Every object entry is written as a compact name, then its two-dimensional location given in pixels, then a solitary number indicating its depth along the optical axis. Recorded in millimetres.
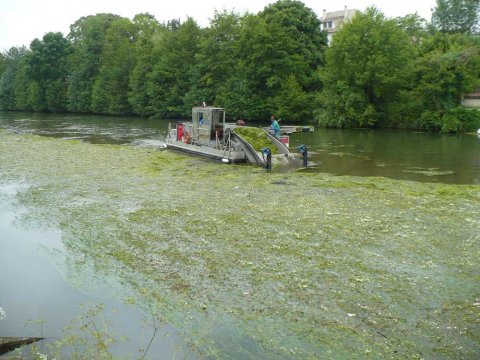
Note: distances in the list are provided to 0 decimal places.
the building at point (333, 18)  90806
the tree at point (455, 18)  69000
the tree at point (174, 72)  63375
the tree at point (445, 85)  39875
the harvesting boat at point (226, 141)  22281
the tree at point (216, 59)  58094
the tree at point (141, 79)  67750
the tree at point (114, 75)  73000
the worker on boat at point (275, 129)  24359
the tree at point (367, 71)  43812
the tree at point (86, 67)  79250
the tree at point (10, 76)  92312
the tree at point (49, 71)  83375
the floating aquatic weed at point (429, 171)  20094
